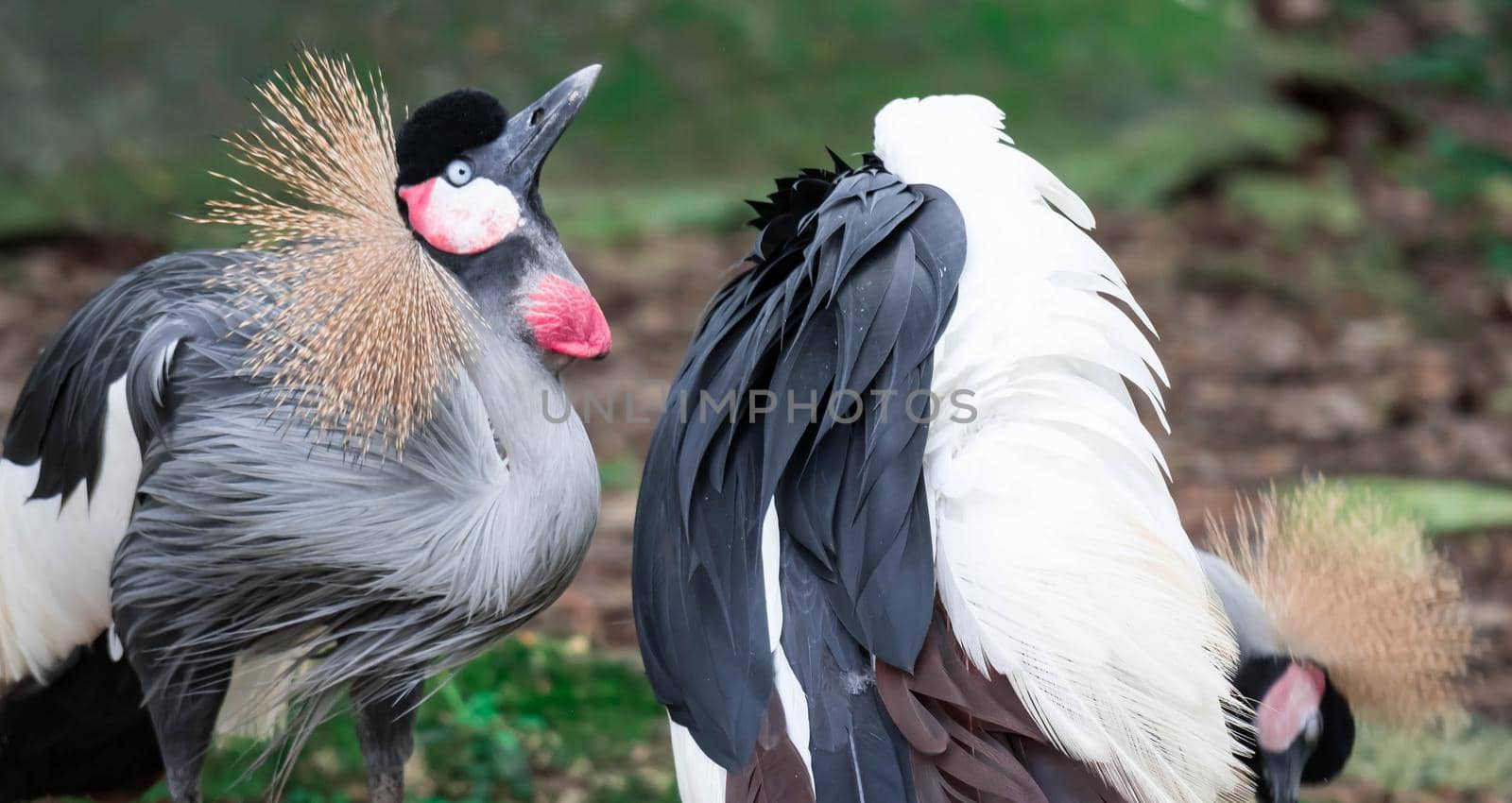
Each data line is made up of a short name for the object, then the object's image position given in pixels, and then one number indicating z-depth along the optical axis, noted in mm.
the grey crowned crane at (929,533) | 5839
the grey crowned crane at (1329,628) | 6079
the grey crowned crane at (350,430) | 5915
